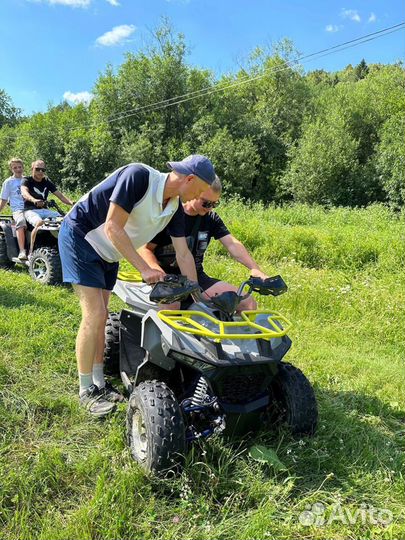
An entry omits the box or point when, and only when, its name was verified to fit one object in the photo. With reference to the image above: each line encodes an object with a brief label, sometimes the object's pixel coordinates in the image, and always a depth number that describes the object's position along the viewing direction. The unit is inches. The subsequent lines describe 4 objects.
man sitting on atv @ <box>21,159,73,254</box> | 265.6
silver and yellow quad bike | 94.2
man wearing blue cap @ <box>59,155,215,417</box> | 106.9
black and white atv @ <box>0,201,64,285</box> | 243.8
